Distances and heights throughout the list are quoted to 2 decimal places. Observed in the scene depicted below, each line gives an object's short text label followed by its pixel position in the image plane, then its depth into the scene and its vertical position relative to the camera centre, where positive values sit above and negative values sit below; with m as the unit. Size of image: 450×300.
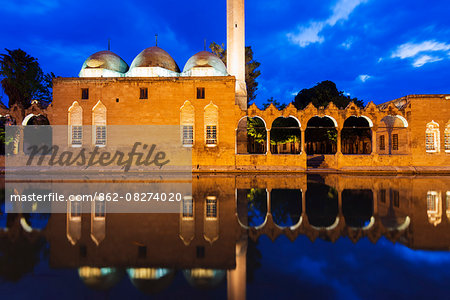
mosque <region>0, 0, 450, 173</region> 18.92 +3.18
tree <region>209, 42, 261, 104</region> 33.50 +12.53
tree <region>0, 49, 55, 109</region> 22.34 +7.42
